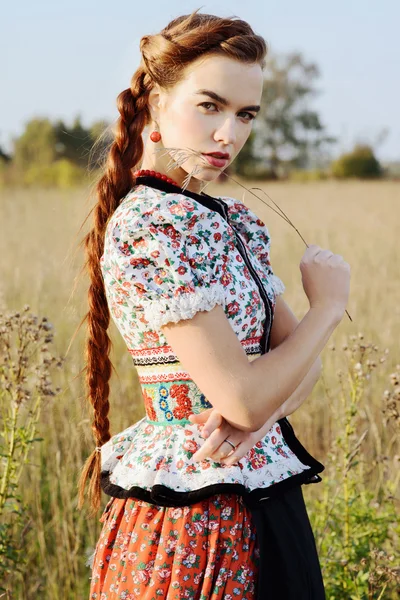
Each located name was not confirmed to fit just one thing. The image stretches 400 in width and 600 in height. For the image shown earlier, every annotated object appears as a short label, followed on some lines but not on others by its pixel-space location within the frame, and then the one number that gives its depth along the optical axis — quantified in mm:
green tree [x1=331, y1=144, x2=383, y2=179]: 35031
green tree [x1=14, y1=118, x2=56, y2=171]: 26719
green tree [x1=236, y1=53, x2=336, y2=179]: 46469
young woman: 1385
